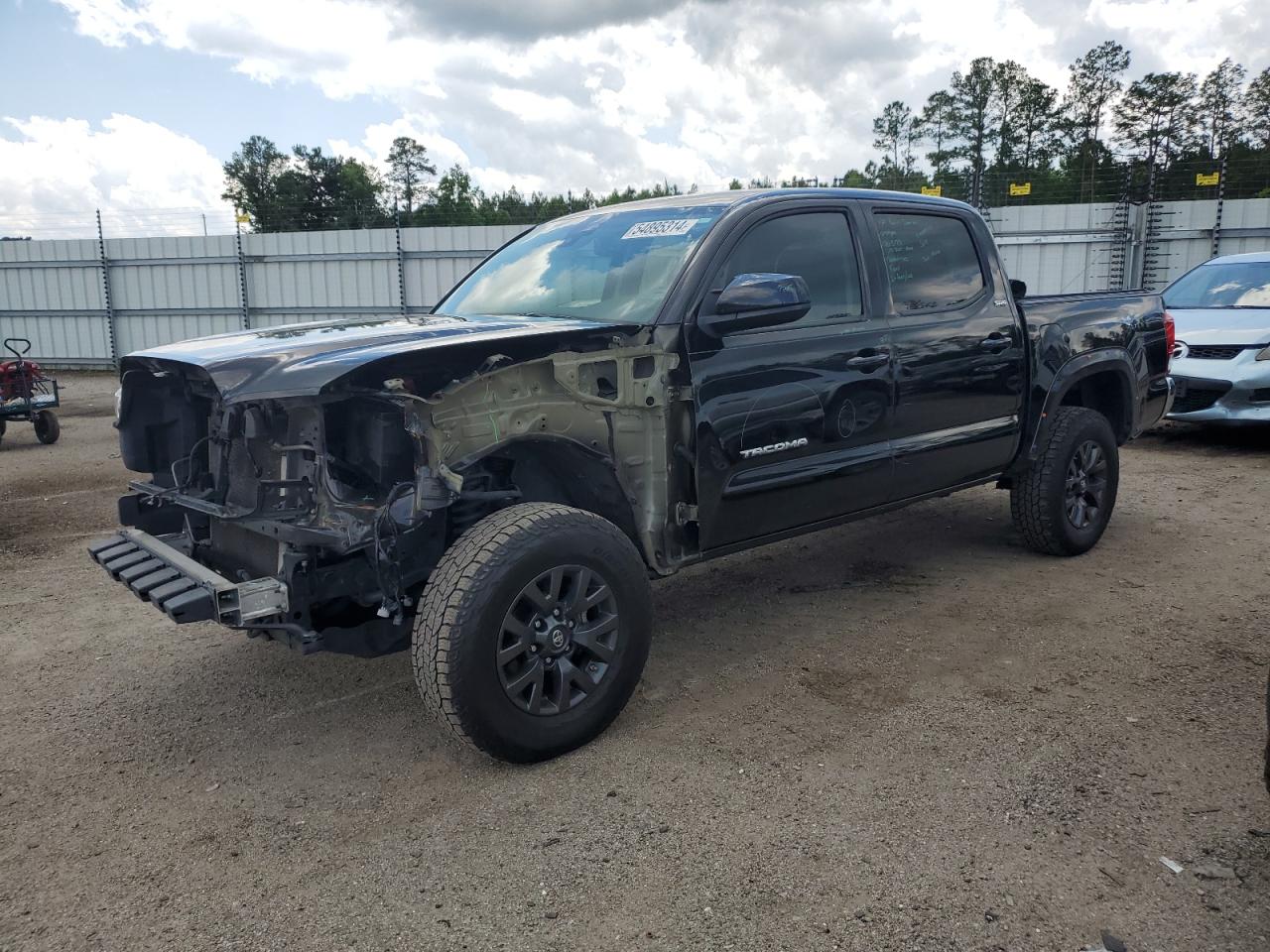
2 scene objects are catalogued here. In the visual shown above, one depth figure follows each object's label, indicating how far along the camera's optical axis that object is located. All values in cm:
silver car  828
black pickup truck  293
